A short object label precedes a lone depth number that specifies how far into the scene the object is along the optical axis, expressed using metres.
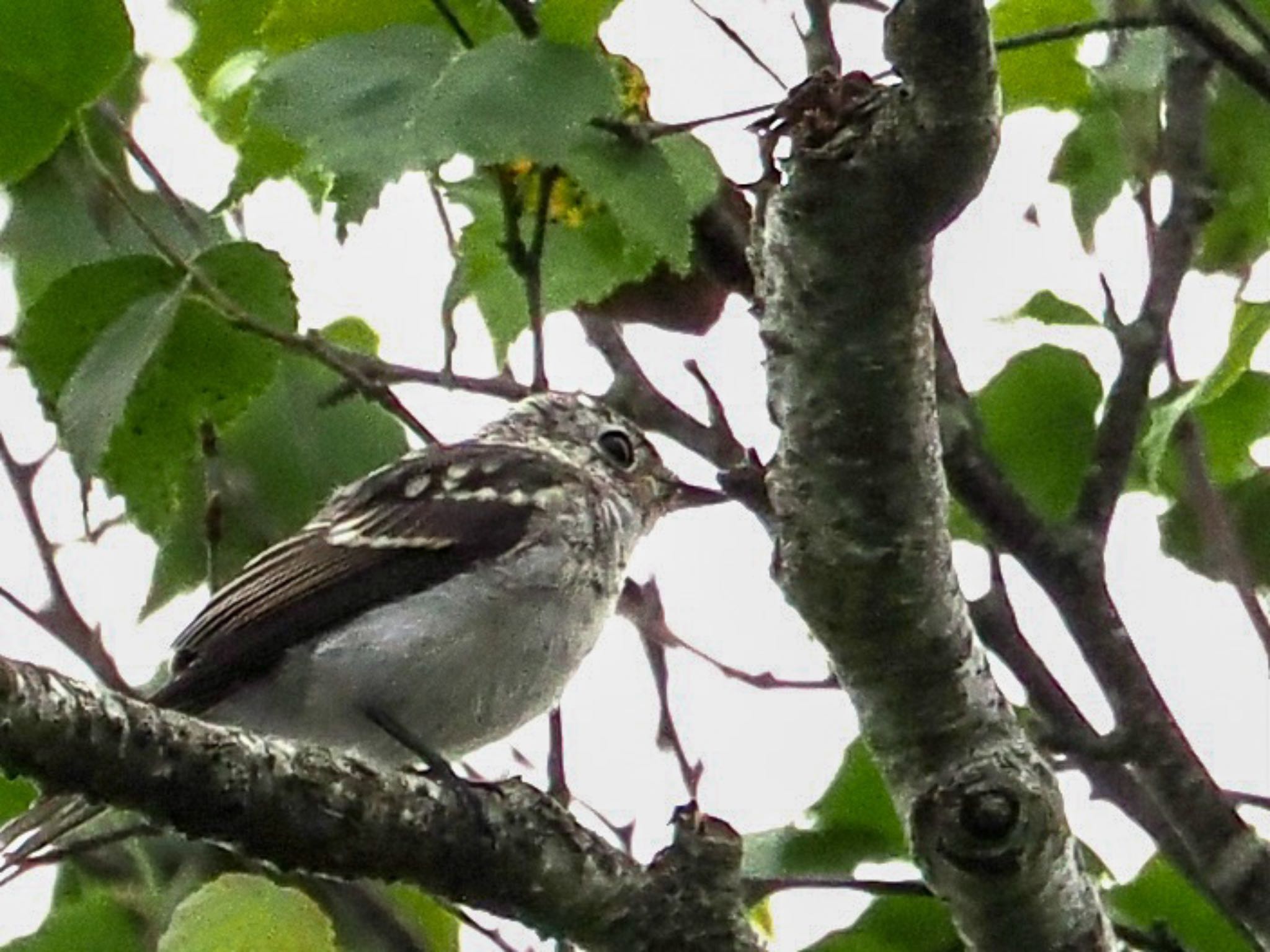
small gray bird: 6.48
